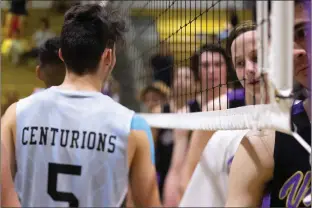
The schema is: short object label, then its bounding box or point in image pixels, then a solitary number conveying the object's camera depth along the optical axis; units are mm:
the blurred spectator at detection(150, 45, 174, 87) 5963
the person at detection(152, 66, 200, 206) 5724
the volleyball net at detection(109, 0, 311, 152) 3275
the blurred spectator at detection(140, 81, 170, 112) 7520
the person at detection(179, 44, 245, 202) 4284
